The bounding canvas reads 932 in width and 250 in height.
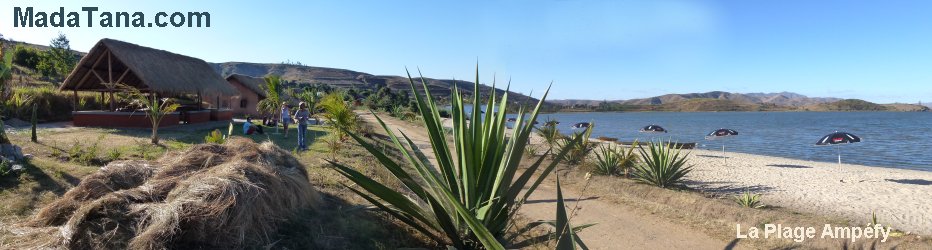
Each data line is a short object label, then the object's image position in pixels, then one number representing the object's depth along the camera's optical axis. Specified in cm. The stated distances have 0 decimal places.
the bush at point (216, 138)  781
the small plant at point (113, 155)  738
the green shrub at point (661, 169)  887
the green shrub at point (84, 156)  700
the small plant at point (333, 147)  885
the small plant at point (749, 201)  753
